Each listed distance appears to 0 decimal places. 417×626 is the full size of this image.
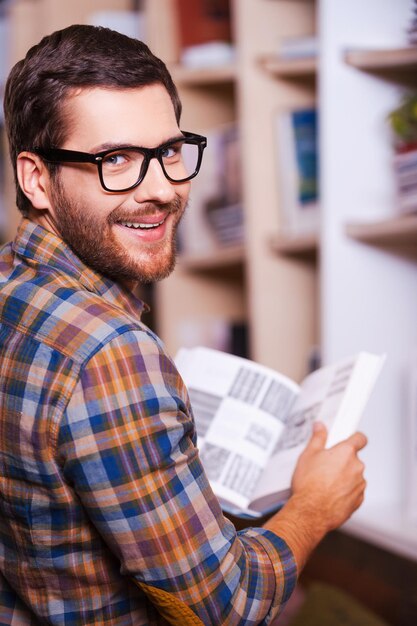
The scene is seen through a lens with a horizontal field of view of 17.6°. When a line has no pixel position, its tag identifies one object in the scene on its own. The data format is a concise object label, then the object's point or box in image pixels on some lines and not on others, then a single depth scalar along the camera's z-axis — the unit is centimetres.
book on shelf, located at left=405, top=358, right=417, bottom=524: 188
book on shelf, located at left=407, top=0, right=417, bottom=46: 184
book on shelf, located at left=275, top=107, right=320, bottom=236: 223
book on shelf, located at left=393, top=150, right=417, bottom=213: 188
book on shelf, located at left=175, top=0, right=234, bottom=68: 248
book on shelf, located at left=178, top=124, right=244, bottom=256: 251
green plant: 190
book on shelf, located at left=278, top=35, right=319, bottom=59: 217
